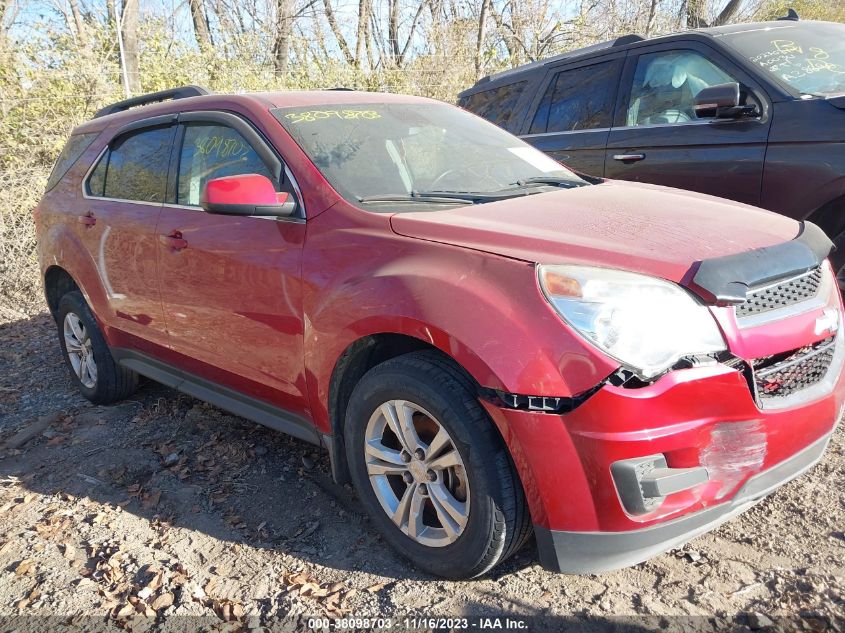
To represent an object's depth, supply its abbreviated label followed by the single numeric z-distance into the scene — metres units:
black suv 3.85
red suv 2.06
